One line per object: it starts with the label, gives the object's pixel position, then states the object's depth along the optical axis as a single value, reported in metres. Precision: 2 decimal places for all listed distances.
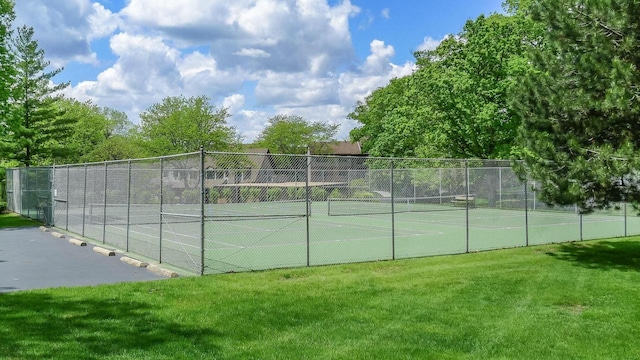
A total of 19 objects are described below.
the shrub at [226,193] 17.23
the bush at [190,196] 12.34
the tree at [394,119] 35.31
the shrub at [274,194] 22.03
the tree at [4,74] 22.77
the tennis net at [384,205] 26.58
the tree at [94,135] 53.34
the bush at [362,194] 27.35
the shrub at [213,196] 15.98
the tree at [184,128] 48.03
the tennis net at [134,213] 13.51
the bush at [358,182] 26.69
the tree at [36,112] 31.66
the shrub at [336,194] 27.40
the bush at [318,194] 26.11
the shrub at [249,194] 19.44
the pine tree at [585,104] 10.52
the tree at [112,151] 52.75
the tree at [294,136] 65.56
